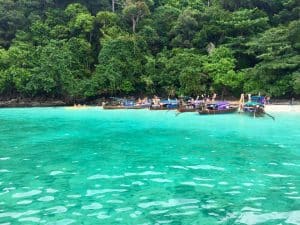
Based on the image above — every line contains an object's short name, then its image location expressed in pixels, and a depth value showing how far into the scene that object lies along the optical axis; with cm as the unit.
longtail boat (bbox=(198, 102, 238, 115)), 2233
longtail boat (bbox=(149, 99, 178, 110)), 2687
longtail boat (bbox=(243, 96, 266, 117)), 2094
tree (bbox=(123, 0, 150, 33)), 3595
